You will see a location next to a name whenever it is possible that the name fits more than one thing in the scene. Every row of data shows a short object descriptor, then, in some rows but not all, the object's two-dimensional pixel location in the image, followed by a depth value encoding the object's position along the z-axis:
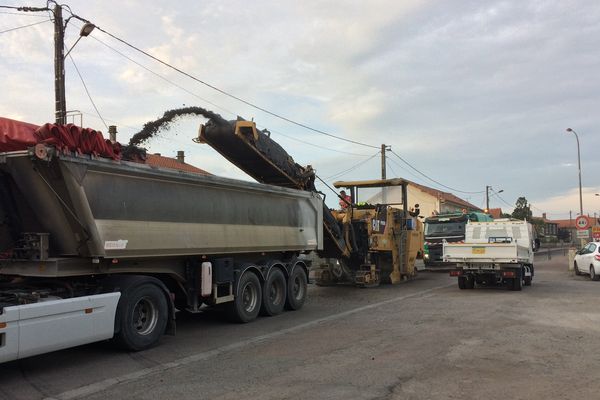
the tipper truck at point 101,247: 6.55
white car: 19.16
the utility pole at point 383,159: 40.16
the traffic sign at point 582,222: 26.97
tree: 74.66
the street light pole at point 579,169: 34.94
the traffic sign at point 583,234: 27.37
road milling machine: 12.43
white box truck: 15.05
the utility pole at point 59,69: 15.91
